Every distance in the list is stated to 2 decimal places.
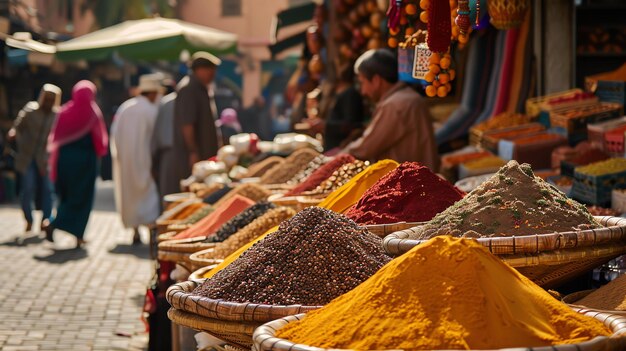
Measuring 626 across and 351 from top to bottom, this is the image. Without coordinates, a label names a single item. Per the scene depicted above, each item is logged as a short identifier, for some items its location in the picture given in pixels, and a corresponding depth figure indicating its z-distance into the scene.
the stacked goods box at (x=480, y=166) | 6.69
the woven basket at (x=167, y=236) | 5.43
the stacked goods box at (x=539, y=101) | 7.35
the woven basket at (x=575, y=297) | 2.95
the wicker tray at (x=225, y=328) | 2.88
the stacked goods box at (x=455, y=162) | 7.18
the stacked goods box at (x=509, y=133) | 7.23
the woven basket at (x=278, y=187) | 6.24
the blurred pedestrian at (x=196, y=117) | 10.17
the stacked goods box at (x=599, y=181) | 5.36
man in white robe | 12.16
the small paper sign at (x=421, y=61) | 4.50
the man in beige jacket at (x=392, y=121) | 6.22
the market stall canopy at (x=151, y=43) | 15.02
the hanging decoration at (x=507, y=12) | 5.83
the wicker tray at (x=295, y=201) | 4.73
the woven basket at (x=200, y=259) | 4.08
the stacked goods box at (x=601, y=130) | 6.33
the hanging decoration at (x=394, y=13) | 4.79
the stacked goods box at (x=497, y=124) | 7.59
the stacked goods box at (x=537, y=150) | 6.83
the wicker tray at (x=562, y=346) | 2.22
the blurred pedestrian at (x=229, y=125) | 19.56
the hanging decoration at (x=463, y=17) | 3.93
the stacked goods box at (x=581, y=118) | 6.78
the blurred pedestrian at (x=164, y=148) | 10.95
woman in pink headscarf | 11.95
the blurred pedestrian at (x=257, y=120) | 28.08
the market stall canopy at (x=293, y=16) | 15.02
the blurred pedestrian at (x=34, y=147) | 12.89
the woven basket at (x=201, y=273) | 3.62
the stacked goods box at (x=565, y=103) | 7.06
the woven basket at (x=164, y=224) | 6.29
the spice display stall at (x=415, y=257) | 2.36
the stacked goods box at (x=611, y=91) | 6.90
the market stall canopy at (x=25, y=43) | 16.98
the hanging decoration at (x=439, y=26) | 4.19
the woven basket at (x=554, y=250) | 2.90
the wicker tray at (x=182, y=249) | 4.58
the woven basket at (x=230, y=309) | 2.81
